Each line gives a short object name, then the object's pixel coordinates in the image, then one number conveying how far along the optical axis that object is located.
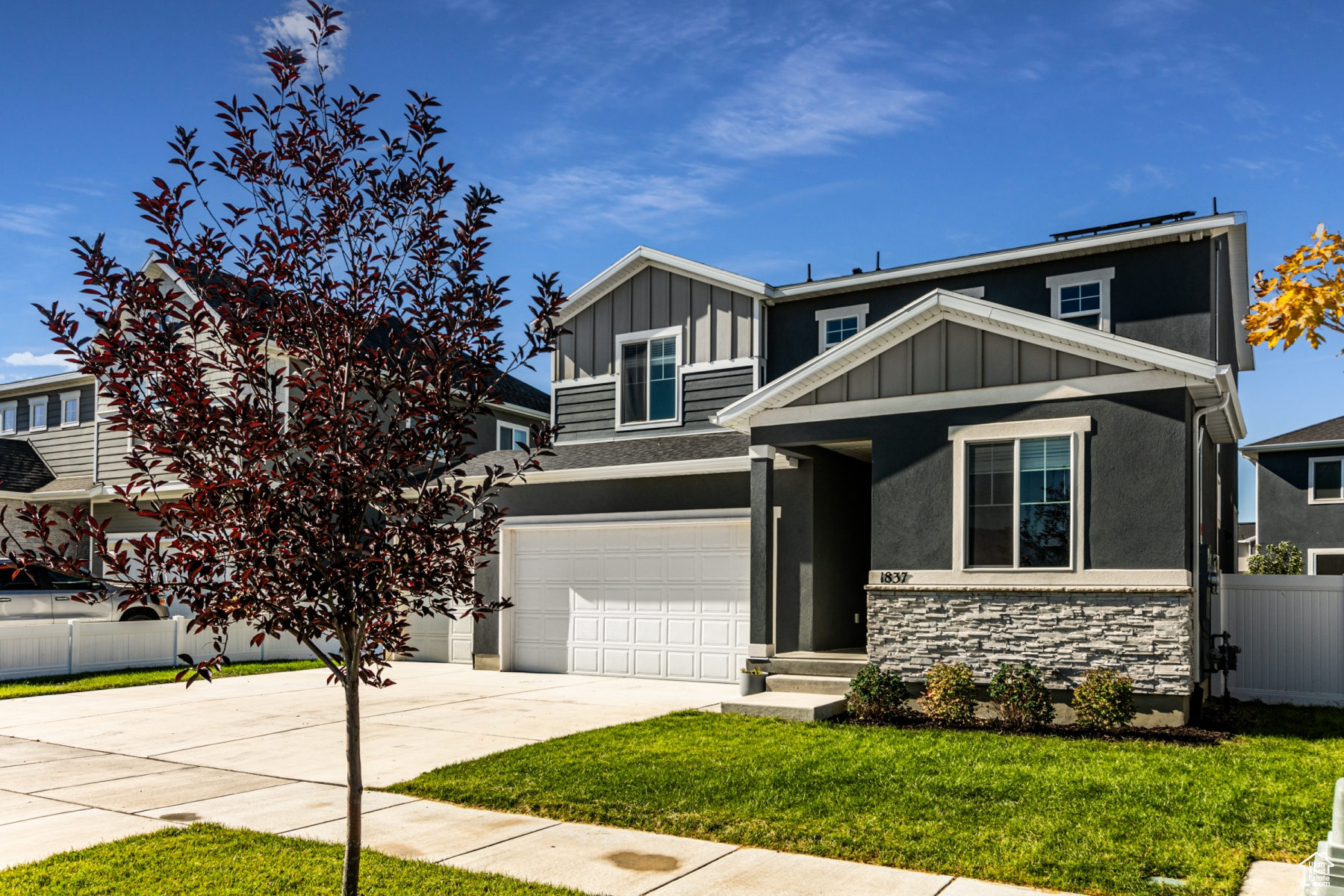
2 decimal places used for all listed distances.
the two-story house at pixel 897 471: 10.95
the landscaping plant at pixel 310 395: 4.70
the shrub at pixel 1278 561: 23.59
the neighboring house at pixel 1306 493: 27.14
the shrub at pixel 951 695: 11.22
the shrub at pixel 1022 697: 10.88
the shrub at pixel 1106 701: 10.45
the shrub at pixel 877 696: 11.66
